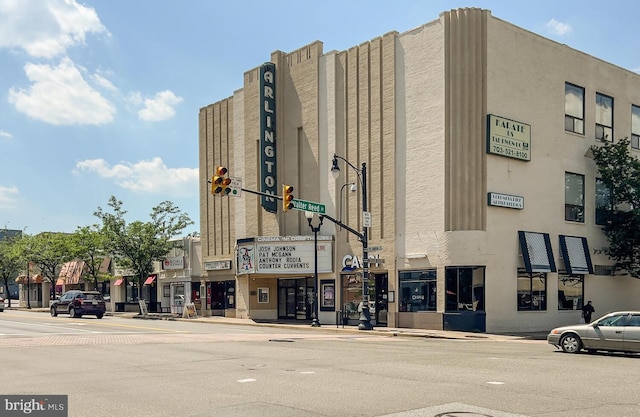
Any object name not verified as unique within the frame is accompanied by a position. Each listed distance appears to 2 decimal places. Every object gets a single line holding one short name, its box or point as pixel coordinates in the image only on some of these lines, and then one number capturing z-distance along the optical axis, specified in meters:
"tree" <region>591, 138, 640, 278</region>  34.75
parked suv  41.75
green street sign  28.65
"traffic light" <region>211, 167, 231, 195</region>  23.05
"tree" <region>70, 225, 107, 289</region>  54.22
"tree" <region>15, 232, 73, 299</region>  58.59
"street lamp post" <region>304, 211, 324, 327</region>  34.03
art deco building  30.98
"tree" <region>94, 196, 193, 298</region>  48.66
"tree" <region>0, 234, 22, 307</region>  70.79
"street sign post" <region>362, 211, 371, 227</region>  30.47
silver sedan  18.20
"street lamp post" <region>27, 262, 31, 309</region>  68.12
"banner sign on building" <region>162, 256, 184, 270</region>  48.69
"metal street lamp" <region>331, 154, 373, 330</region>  30.31
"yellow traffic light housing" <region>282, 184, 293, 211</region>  26.19
